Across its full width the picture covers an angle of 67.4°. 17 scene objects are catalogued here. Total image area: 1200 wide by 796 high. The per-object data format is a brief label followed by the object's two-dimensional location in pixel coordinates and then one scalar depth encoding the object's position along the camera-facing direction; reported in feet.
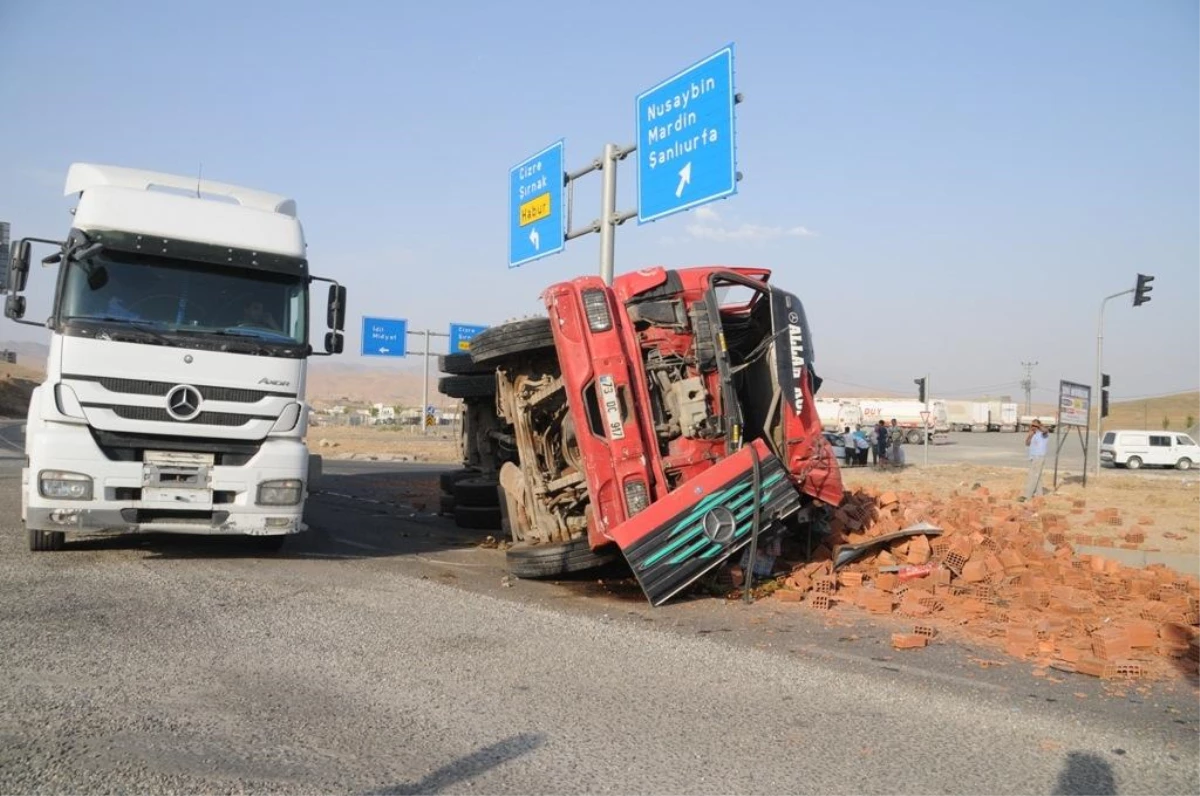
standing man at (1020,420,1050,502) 55.83
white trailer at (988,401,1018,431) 269.03
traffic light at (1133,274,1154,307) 81.97
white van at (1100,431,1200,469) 122.38
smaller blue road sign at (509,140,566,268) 50.26
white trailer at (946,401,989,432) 266.98
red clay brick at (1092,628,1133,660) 18.90
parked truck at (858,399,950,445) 215.74
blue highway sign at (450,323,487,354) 127.75
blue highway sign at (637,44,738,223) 37.19
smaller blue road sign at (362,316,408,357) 138.00
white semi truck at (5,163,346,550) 24.97
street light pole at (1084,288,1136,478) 85.66
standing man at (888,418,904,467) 98.84
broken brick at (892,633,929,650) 19.92
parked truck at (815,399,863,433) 220.43
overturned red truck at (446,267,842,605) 23.09
